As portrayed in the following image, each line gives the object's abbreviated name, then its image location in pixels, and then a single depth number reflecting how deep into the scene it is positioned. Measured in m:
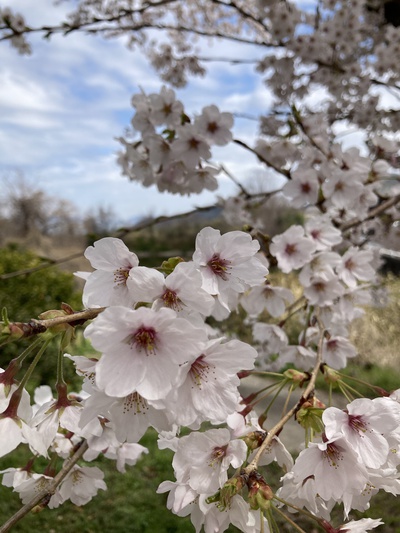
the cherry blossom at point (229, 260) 0.19
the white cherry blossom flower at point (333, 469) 0.18
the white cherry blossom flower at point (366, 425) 0.18
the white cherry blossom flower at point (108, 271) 0.17
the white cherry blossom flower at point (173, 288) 0.16
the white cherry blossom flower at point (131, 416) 0.16
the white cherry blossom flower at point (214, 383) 0.16
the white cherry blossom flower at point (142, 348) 0.14
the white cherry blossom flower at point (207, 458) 0.18
